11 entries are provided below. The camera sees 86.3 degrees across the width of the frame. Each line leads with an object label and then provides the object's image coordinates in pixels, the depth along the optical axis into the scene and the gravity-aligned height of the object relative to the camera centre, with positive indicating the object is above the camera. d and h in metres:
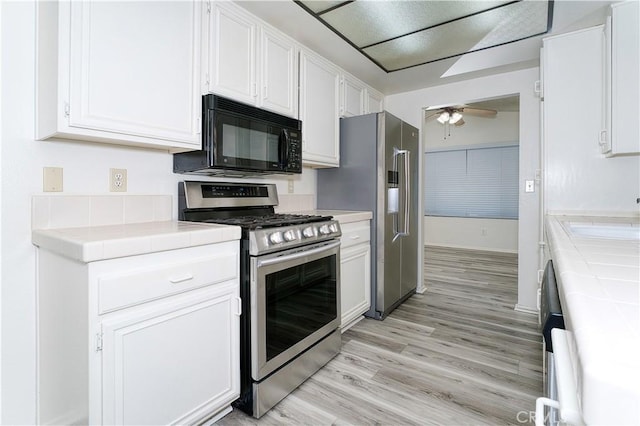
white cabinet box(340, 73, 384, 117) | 3.02 +1.11
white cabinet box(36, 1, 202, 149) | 1.32 +0.60
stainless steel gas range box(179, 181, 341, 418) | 1.64 -0.41
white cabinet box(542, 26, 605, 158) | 2.38 +0.91
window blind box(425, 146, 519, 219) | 6.08 +0.58
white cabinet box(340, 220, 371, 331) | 2.52 -0.47
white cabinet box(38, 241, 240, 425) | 1.17 -0.49
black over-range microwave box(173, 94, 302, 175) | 1.81 +0.42
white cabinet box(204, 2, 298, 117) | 1.86 +0.92
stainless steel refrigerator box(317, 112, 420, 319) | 2.81 +0.22
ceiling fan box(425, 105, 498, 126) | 4.58 +1.40
